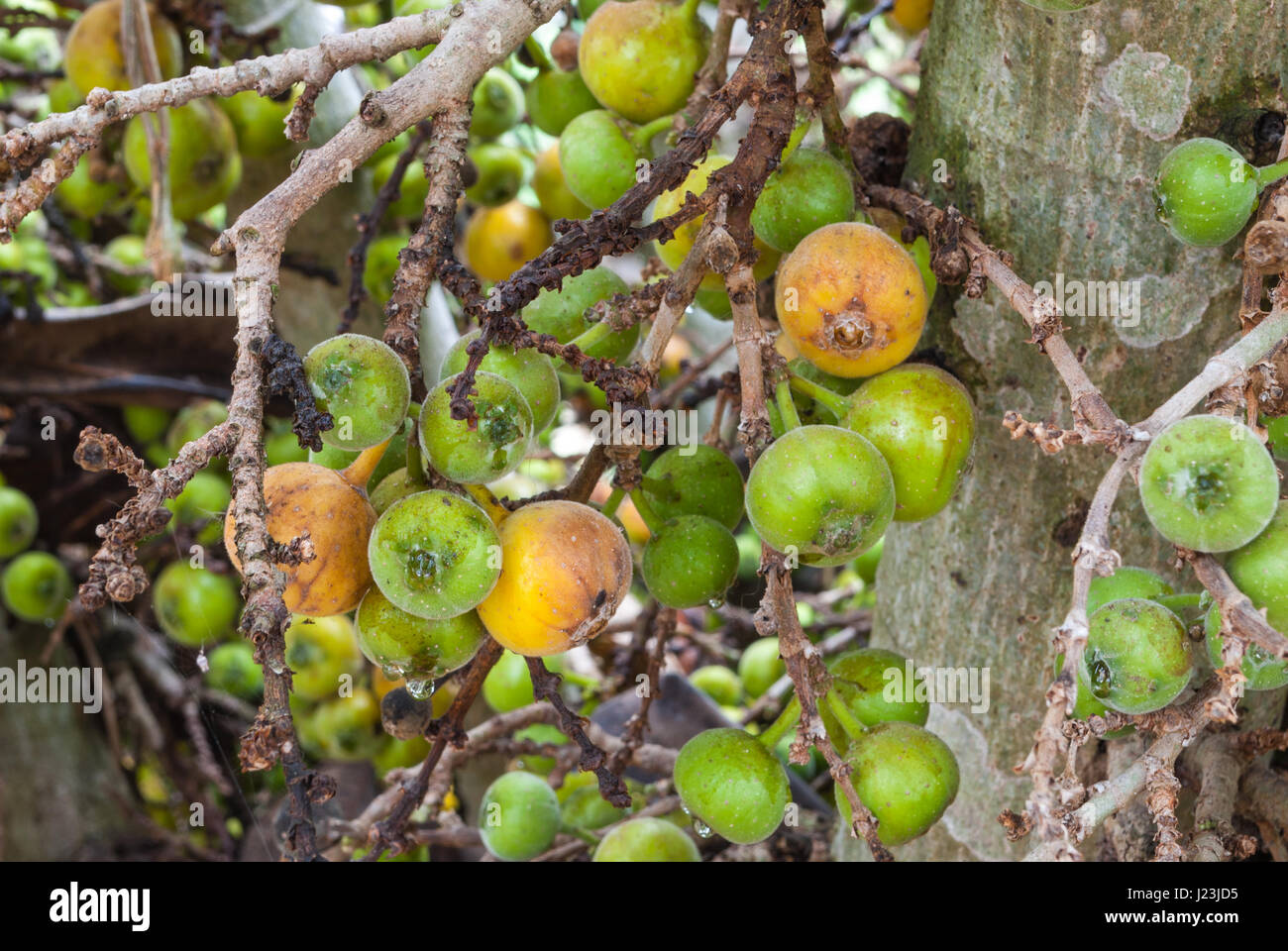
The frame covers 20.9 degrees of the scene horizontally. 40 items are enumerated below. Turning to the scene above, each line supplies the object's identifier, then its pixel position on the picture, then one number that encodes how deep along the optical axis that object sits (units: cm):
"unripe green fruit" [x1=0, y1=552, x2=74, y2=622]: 117
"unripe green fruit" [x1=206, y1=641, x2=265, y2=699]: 122
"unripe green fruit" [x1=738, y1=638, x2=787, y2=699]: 104
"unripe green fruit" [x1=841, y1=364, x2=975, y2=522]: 72
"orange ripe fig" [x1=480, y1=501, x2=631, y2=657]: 70
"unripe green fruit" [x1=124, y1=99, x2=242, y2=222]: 91
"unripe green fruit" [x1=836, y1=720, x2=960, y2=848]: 71
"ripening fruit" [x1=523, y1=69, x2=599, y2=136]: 85
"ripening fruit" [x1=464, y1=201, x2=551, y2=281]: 92
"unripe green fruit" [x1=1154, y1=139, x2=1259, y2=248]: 69
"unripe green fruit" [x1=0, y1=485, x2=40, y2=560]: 119
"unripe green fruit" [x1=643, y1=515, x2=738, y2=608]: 73
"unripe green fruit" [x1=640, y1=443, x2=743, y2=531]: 75
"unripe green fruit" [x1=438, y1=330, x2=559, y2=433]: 71
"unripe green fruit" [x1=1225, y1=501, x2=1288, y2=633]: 66
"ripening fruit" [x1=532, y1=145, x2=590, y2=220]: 88
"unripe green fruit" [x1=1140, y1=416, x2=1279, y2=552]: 65
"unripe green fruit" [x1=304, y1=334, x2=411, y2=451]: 68
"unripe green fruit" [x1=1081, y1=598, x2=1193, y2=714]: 67
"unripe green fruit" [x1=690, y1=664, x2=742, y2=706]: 106
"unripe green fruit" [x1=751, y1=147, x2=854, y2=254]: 73
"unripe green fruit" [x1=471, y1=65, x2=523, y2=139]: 97
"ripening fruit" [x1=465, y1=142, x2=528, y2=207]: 99
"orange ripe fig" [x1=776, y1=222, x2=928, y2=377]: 71
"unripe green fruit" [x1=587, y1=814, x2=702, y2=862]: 78
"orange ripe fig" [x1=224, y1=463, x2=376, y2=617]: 69
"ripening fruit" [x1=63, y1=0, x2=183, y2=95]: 91
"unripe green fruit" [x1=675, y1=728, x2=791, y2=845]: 72
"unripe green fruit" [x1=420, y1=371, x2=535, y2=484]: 69
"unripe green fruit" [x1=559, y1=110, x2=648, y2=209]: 78
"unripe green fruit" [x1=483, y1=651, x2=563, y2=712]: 91
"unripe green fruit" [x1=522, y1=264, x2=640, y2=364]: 75
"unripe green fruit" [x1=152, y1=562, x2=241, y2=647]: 111
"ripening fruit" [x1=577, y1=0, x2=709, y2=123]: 77
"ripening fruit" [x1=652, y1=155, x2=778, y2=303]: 75
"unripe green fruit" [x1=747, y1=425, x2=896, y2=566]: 69
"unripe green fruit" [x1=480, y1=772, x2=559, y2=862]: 81
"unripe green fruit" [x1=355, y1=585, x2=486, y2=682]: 70
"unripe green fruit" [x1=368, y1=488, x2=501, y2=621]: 68
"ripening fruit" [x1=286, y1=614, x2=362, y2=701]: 108
